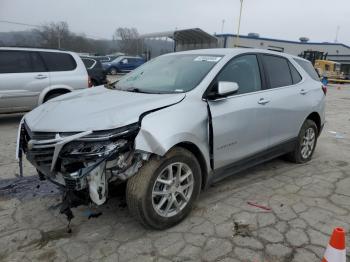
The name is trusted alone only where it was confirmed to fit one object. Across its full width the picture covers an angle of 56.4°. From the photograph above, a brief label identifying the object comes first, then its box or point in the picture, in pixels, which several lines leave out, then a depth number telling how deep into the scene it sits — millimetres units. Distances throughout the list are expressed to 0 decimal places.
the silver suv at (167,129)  2688
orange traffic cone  2172
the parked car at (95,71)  10781
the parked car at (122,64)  26438
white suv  7312
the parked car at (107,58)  27820
